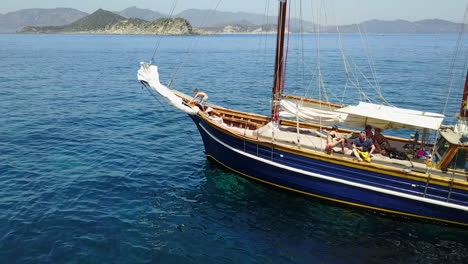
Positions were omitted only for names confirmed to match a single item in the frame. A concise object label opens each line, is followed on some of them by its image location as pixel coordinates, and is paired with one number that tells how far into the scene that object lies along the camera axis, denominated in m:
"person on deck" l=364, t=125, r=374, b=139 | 15.34
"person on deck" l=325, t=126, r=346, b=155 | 14.73
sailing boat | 13.48
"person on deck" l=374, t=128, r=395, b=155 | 15.43
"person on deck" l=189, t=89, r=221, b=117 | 18.95
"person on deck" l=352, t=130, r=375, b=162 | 15.06
